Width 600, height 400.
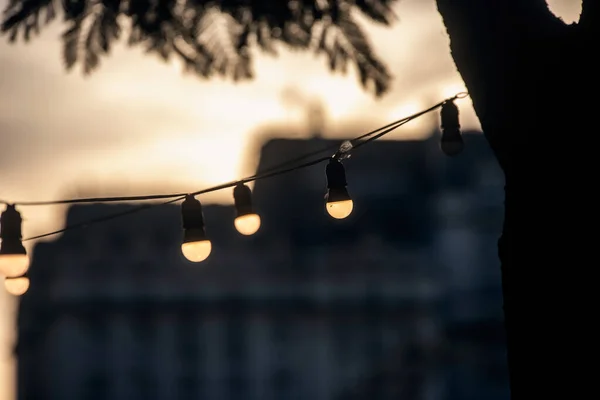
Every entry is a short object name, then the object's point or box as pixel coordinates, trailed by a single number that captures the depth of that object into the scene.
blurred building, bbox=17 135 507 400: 108.07
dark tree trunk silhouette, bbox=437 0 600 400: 6.81
